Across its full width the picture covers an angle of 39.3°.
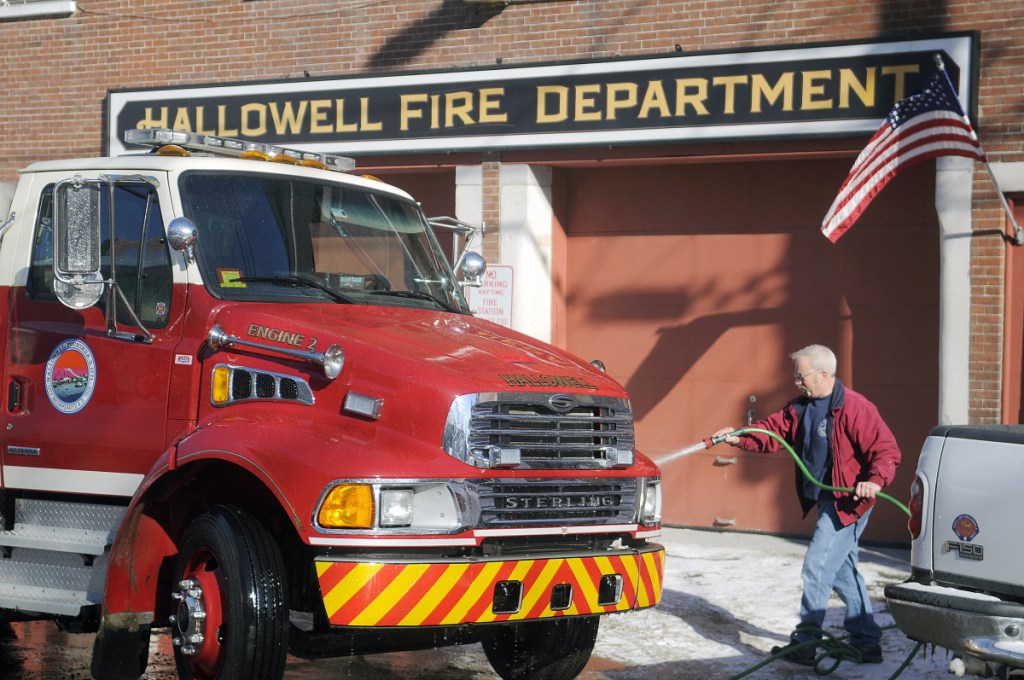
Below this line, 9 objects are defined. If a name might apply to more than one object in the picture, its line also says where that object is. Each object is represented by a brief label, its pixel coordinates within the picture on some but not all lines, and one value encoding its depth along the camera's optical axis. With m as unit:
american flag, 10.79
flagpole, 11.24
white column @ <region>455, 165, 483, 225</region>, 13.52
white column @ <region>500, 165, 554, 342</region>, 13.29
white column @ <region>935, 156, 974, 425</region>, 11.37
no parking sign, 13.02
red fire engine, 5.80
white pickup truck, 5.40
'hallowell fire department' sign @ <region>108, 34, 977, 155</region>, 11.75
